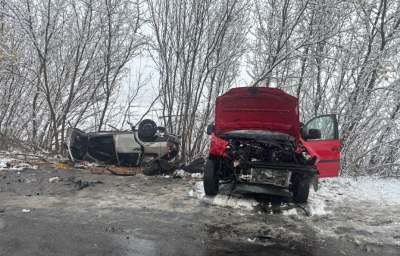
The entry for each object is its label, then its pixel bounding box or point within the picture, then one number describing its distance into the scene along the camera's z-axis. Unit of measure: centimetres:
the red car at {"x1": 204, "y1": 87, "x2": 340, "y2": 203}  472
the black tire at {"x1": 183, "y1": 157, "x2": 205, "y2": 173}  765
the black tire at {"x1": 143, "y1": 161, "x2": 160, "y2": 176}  748
